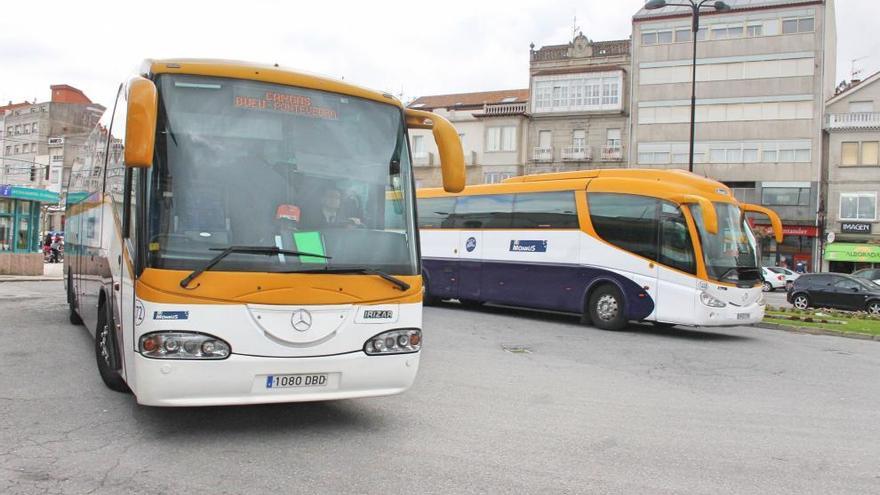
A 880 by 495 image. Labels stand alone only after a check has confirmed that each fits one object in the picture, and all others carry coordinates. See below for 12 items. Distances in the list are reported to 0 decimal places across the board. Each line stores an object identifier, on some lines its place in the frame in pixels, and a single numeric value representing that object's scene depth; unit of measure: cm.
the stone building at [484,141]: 5491
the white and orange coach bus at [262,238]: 550
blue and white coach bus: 1450
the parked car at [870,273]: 3278
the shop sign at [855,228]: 4552
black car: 2477
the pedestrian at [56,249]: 4222
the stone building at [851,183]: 4553
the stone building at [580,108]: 5234
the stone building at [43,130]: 8288
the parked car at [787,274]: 4125
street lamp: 2388
